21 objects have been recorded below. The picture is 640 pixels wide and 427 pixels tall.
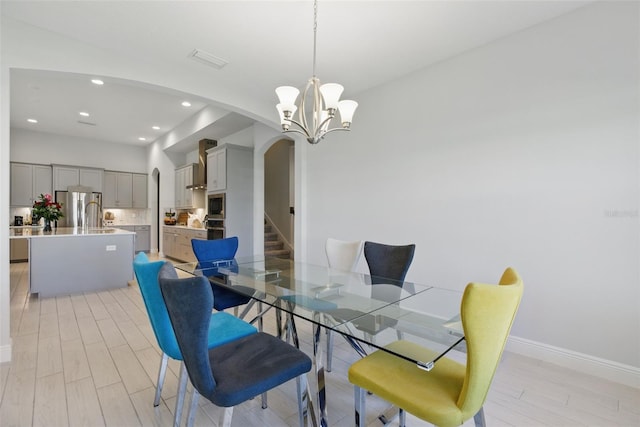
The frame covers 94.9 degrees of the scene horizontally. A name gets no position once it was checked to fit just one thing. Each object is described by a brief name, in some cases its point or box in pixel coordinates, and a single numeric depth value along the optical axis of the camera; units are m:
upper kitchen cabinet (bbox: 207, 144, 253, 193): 5.41
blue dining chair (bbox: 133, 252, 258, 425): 1.43
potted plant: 4.49
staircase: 6.65
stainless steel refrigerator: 7.11
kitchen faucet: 7.23
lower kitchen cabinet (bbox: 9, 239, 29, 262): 6.58
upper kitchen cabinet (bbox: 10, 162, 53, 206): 6.63
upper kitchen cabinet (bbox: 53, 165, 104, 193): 7.01
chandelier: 2.03
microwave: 5.50
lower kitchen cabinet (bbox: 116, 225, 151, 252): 8.00
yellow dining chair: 1.02
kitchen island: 3.98
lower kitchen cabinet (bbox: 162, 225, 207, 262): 6.13
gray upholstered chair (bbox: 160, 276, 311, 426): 1.07
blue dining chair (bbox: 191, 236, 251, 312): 2.46
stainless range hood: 6.26
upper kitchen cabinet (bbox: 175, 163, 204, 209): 6.80
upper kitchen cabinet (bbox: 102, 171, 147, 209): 7.72
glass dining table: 1.37
